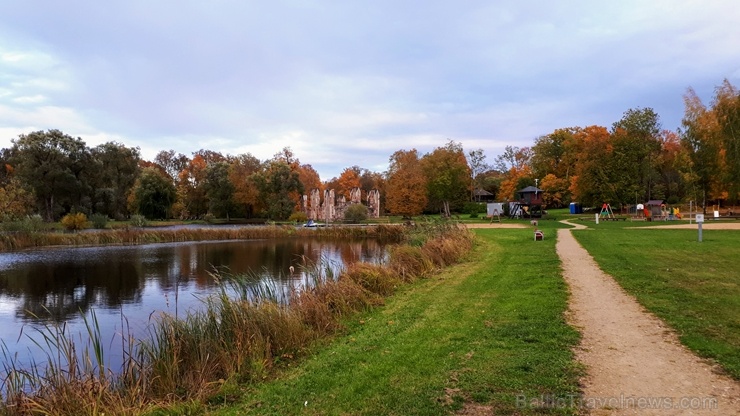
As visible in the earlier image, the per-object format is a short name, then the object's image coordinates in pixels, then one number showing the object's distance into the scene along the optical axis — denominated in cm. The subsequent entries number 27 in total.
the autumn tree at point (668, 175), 5881
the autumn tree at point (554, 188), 6181
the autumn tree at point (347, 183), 8338
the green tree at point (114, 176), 5494
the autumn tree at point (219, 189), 6334
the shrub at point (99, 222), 4447
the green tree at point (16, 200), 4482
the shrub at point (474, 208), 6238
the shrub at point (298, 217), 5405
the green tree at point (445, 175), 5700
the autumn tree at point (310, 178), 7375
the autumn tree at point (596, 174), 4628
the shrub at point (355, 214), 4848
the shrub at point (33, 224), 3236
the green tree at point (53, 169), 4812
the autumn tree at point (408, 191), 5316
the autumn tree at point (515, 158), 8947
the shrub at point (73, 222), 4422
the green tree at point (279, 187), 5841
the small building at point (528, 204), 4272
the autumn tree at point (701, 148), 4503
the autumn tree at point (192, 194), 7111
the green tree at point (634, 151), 4659
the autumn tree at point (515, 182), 6606
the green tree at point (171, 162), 9319
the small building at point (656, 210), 3886
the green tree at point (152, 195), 6219
